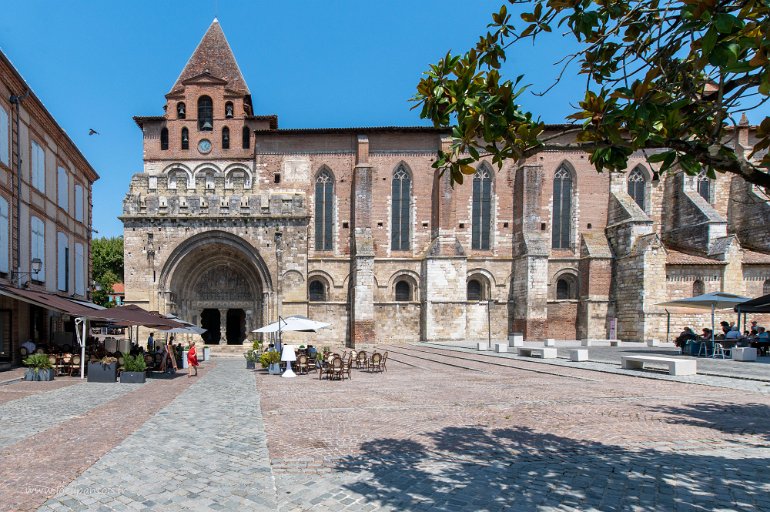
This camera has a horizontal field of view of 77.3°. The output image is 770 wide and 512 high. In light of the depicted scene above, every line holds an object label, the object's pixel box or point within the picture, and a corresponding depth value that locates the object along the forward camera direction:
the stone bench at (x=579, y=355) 16.31
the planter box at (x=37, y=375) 12.54
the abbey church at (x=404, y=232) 24.58
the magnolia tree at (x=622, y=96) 3.22
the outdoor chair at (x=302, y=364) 14.25
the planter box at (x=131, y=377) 12.34
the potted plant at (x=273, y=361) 14.59
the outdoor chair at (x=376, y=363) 14.49
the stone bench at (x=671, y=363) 12.43
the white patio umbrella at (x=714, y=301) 17.64
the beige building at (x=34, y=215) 15.80
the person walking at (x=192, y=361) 13.99
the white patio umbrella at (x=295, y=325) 15.88
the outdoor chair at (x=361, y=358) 15.19
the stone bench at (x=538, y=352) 17.80
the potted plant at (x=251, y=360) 16.53
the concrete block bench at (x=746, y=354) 15.83
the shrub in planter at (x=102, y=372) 12.41
